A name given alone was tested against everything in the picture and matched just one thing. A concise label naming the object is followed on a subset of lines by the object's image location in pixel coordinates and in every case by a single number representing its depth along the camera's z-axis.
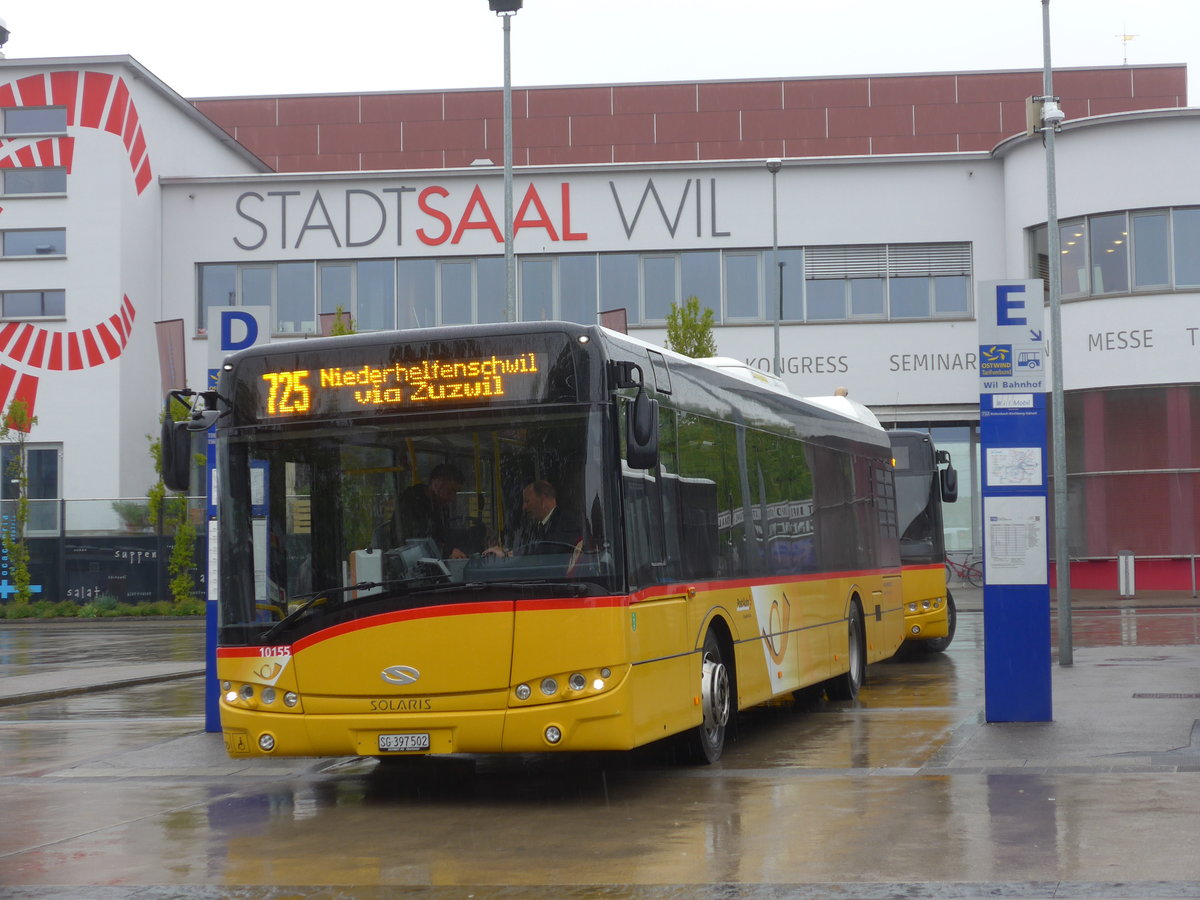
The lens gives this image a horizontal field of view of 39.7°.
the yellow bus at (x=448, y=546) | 9.57
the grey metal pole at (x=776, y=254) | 38.00
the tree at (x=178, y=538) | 38.06
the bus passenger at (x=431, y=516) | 9.72
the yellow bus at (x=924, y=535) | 21.16
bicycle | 40.59
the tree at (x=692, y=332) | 35.88
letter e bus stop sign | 12.80
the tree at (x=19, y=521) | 38.38
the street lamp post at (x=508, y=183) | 23.39
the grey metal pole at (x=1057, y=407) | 18.91
